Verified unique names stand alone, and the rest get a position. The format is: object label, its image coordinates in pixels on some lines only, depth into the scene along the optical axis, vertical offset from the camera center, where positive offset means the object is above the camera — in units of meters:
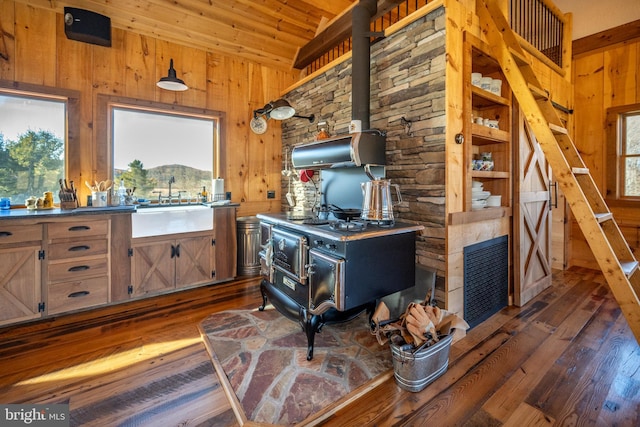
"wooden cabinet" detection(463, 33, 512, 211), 2.28 +0.70
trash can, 3.81 -0.49
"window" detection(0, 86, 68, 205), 2.84 +0.65
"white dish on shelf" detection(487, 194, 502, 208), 2.74 +0.08
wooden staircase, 1.73 +0.30
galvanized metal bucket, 1.68 -0.93
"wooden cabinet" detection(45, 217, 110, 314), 2.61 -0.53
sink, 3.03 -0.14
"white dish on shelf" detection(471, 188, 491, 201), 2.50 +0.13
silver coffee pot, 2.14 +0.05
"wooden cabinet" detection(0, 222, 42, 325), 2.43 -0.56
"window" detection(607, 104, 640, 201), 3.61 +0.72
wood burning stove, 1.84 -0.41
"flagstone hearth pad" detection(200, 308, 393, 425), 1.59 -1.06
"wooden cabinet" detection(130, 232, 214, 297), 3.05 -0.61
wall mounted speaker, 2.85 +1.83
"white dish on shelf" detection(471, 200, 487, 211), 2.47 +0.03
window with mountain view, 3.39 +0.71
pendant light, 3.08 +1.35
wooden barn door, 2.78 -0.09
